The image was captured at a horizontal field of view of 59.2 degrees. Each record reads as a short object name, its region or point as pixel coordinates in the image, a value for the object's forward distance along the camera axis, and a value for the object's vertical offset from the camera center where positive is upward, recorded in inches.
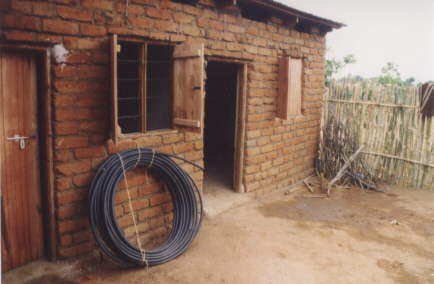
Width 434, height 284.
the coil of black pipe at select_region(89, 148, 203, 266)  153.7 -51.7
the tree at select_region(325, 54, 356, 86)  712.4 +60.6
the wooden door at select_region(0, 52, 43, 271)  140.2 -28.6
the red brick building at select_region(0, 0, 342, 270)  143.6 -2.5
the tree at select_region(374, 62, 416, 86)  759.2 +51.9
